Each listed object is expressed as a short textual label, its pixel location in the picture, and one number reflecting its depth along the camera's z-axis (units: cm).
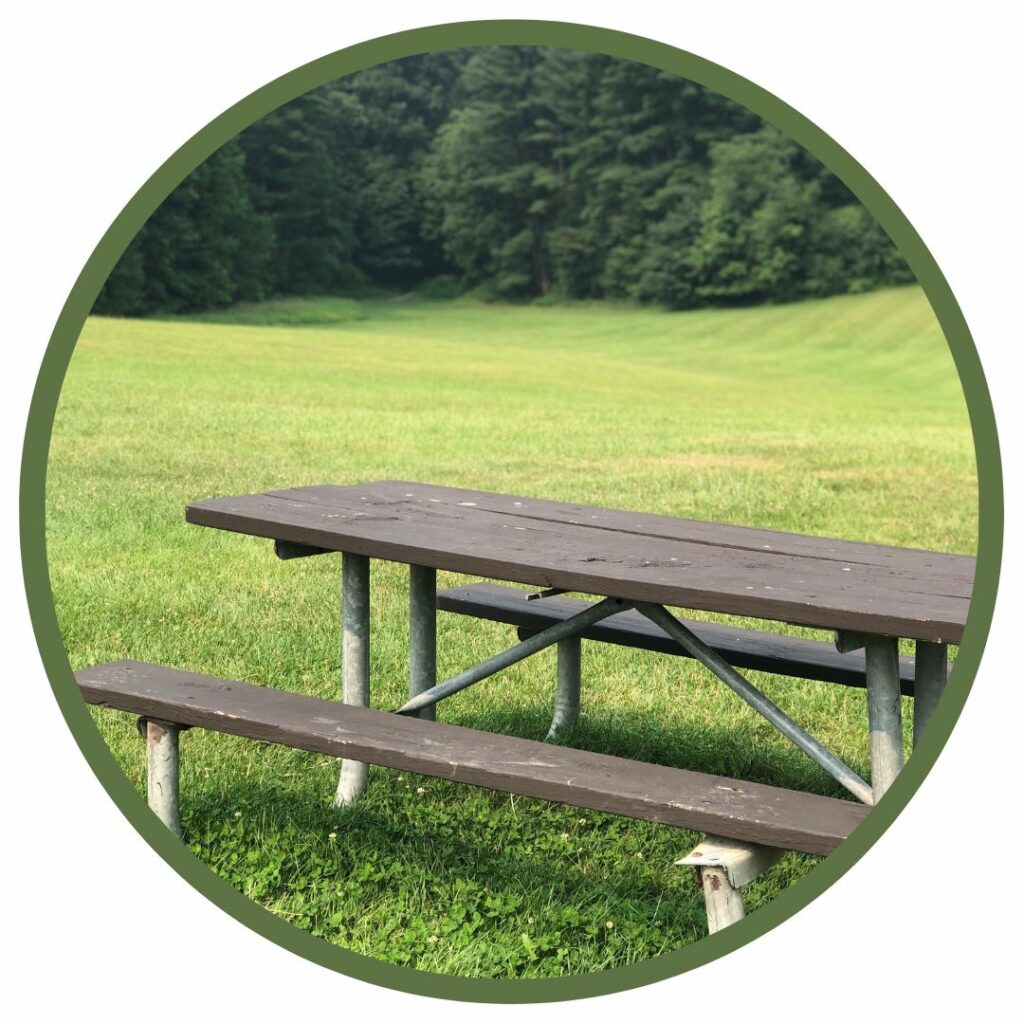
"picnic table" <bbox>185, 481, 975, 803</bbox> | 349
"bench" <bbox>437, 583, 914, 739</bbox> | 453
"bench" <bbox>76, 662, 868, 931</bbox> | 332
